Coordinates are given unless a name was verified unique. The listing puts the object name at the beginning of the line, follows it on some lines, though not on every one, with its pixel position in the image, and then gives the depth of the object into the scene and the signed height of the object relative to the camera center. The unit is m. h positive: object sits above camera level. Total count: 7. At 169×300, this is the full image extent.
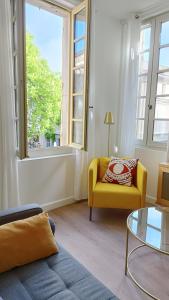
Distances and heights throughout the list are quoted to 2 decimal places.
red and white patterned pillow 2.63 -0.64
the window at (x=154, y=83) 2.96 +0.53
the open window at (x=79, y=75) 2.46 +0.54
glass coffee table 1.51 -0.84
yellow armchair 2.38 -0.82
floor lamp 2.99 +0.02
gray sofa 1.02 -0.83
